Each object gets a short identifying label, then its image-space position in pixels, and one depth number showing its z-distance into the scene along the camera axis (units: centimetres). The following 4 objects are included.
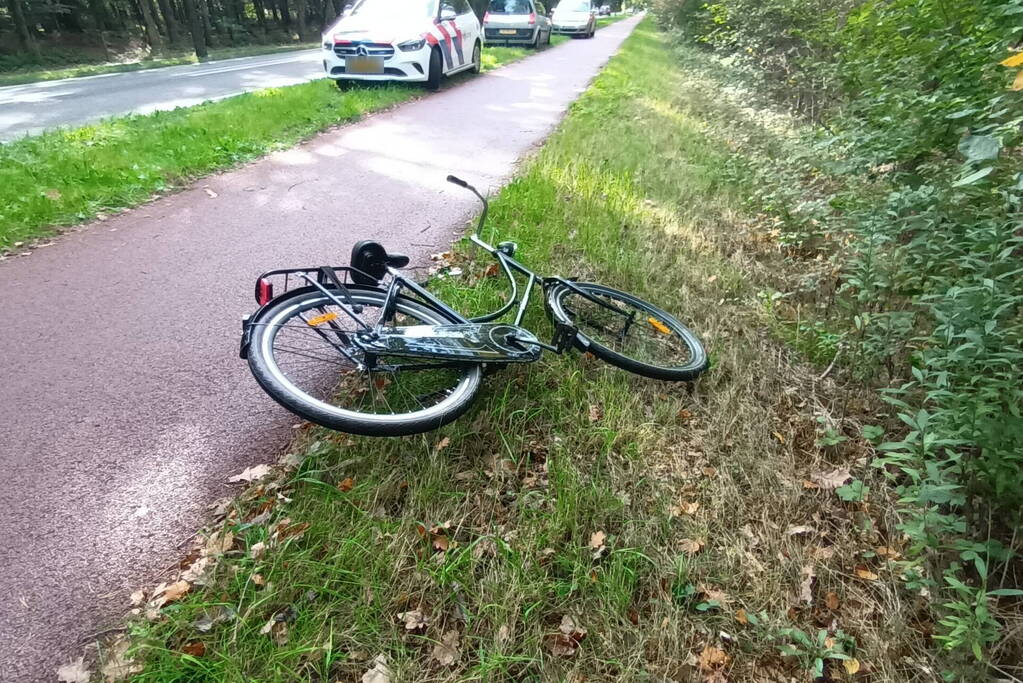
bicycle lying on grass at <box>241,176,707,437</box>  247
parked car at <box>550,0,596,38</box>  2850
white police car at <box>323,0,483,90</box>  1009
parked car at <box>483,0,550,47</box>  2078
